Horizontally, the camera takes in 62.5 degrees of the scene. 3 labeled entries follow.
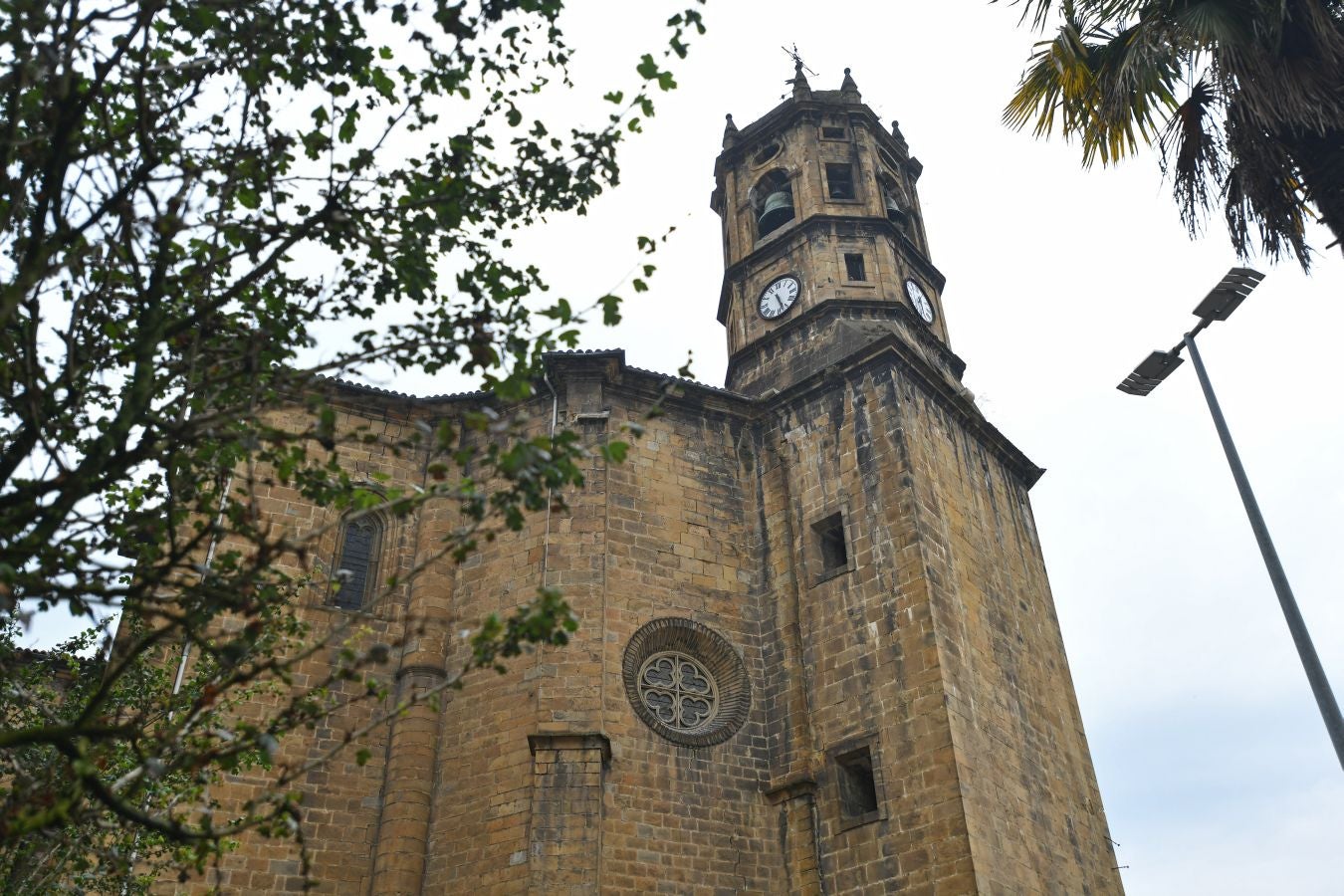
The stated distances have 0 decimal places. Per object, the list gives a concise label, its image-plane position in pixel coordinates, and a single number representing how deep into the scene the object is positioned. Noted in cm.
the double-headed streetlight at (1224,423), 848
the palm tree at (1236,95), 858
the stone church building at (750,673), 1380
